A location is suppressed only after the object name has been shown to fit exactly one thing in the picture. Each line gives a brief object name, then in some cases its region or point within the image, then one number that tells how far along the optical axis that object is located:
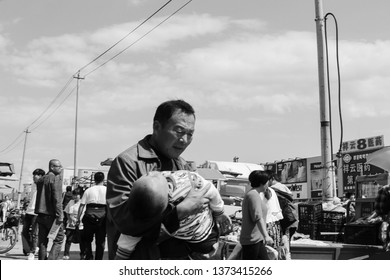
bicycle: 12.79
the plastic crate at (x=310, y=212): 10.54
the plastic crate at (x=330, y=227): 10.40
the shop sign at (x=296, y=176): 50.06
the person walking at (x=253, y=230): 6.41
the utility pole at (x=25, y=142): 74.38
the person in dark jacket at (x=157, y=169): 2.46
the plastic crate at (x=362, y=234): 7.80
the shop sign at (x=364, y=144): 43.78
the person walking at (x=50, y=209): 8.59
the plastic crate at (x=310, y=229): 10.44
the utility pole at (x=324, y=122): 12.48
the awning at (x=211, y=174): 22.22
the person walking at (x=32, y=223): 9.72
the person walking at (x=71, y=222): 10.80
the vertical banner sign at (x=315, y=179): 48.25
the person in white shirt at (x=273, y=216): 6.96
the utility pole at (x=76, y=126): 48.09
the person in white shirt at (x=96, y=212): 8.88
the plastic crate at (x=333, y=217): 10.52
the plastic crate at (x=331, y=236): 9.88
